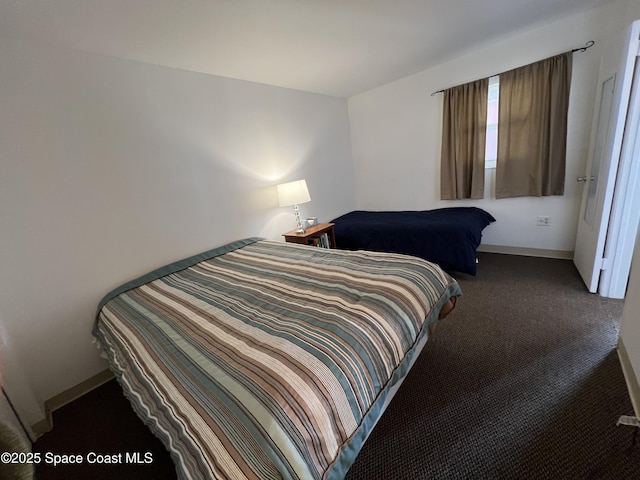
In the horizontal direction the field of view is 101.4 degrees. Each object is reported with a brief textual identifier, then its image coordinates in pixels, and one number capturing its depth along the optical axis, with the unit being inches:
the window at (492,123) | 115.6
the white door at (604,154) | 68.6
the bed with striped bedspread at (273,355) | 28.7
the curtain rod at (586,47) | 93.9
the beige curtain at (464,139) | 118.6
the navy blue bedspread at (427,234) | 102.0
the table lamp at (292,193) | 111.6
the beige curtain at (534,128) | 101.0
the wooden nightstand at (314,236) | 114.3
